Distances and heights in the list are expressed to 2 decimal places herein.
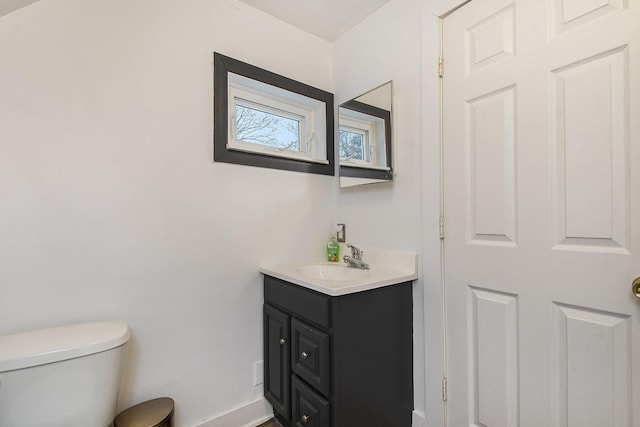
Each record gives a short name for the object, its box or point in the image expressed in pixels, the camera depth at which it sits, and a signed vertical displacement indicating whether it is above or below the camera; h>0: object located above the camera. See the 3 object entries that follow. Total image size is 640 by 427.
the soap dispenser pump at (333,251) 1.88 -0.23
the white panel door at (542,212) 0.92 +0.00
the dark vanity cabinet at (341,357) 1.21 -0.63
